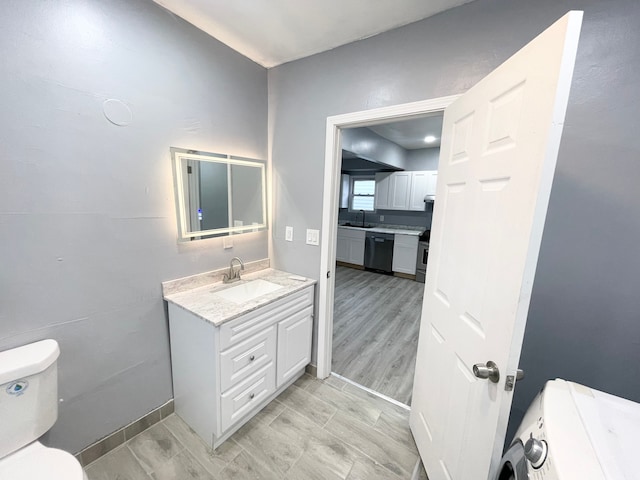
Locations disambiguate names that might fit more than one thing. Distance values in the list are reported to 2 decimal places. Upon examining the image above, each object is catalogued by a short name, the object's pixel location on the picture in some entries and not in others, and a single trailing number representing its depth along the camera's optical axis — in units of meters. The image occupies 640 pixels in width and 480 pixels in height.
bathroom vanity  1.42
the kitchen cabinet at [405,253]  4.66
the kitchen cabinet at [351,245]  5.26
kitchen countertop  4.85
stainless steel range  4.50
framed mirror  1.62
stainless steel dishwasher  4.91
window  5.84
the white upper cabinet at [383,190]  5.26
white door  0.74
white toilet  0.96
